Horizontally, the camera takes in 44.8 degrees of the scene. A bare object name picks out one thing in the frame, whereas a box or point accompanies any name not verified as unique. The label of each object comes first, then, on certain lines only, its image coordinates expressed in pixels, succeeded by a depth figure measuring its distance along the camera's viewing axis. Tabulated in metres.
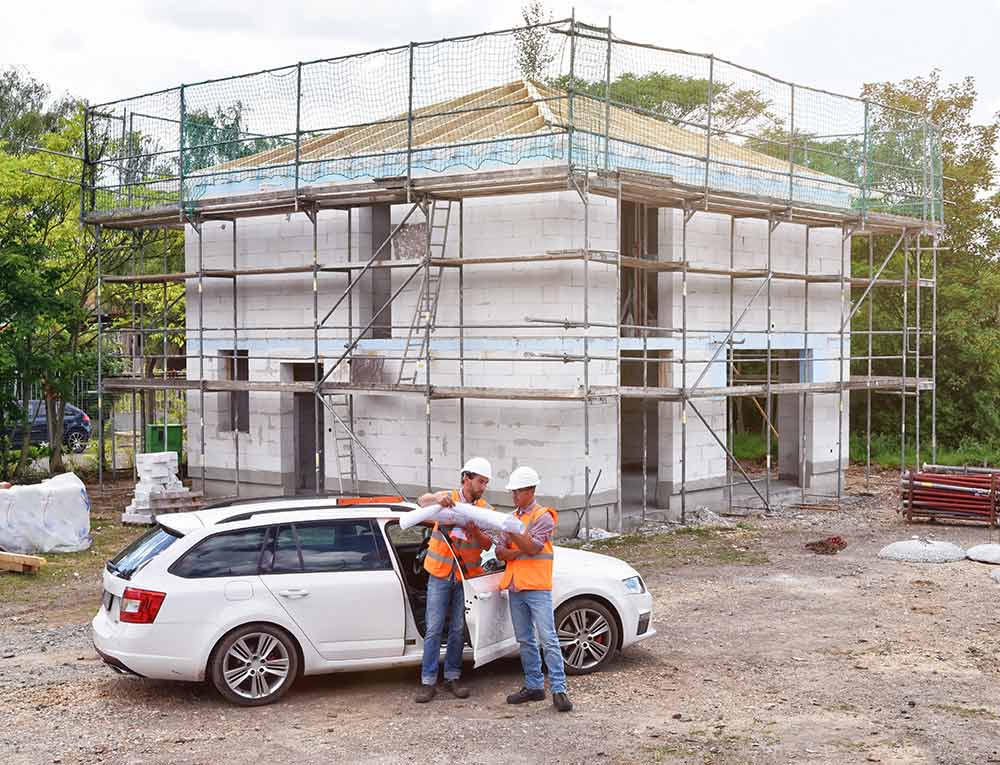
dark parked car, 27.94
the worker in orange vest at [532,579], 7.98
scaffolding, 15.98
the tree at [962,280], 26.27
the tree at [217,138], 19.16
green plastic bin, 22.08
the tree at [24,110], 42.62
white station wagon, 7.98
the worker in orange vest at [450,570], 8.12
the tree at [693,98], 36.03
